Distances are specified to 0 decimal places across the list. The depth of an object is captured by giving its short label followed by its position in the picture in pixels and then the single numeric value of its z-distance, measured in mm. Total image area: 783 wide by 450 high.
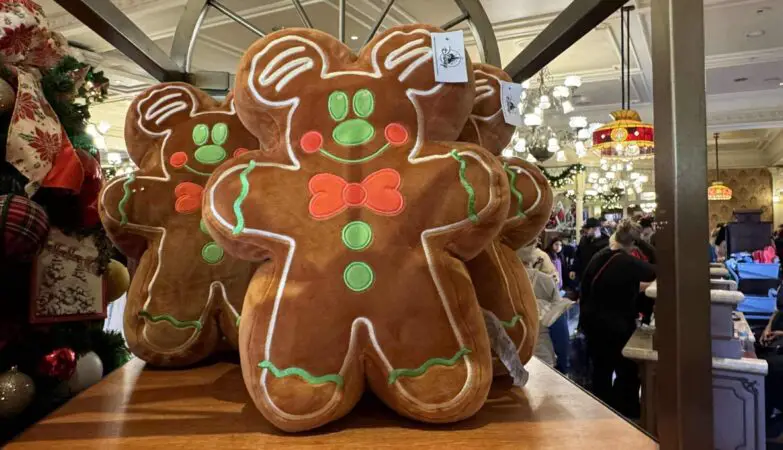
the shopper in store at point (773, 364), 2408
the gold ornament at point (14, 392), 705
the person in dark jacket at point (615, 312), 2727
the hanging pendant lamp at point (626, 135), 3564
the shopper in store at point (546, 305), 2477
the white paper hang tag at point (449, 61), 599
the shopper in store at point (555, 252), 4407
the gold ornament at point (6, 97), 761
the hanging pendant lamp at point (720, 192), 8656
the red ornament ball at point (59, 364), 761
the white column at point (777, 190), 9320
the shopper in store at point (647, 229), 3657
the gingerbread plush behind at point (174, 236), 742
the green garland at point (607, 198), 8703
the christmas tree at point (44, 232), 743
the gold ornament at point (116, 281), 1001
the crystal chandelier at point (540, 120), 3921
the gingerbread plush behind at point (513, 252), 700
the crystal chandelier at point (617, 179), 8000
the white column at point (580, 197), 9430
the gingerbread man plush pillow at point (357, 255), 532
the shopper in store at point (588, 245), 4020
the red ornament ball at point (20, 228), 699
